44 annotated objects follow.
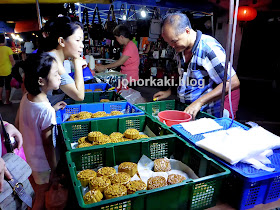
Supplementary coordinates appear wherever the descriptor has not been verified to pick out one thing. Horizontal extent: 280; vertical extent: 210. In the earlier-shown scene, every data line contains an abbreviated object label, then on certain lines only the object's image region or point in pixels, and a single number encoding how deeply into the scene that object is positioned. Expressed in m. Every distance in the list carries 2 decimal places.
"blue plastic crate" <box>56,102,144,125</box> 2.27
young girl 1.94
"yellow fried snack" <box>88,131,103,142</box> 1.74
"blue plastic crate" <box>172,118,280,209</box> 1.04
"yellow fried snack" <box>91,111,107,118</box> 2.21
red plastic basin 2.05
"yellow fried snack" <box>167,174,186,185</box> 1.26
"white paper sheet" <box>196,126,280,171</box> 1.13
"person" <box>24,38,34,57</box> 9.69
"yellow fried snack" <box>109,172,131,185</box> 1.29
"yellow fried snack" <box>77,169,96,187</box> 1.29
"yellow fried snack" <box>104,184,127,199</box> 1.16
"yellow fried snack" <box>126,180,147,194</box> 1.21
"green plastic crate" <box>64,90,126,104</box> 3.02
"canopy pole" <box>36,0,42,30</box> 3.22
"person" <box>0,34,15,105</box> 6.48
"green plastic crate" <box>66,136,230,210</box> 0.95
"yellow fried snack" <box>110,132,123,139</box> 1.83
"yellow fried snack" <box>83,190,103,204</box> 1.11
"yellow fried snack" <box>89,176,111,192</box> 1.23
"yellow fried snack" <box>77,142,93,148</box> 1.66
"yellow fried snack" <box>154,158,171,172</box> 1.43
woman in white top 2.23
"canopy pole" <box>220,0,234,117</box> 1.50
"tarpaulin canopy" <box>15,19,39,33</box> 10.04
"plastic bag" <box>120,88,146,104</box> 3.46
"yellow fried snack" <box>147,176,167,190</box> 1.23
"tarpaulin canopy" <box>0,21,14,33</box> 11.93
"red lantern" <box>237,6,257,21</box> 6.12
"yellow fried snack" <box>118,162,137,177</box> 1.39
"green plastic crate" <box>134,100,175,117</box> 2.46
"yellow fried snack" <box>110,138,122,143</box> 1.76
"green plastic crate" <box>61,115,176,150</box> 1.80
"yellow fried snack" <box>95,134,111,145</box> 1.69
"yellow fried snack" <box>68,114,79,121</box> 2.18
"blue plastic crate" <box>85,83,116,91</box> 3.58
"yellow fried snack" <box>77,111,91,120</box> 2.15
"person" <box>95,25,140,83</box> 4.34
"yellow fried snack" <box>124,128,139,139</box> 1.82
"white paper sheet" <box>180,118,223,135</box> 1.54
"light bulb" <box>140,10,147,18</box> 6.79
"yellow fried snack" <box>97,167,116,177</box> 1.36
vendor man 2.09
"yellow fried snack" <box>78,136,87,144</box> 1.76
